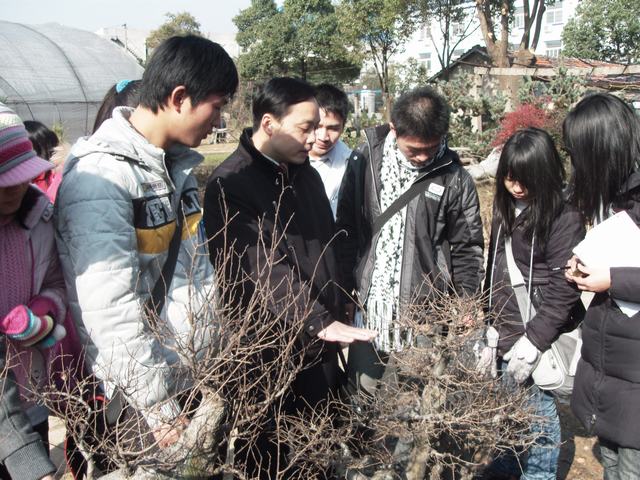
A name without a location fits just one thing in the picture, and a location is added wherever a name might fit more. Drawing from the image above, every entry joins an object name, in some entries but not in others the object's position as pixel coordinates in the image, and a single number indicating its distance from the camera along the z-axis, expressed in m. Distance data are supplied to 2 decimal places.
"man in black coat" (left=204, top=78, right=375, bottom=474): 2.25
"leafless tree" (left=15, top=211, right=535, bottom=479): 1.42
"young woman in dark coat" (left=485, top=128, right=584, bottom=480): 2.42
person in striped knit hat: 1.42
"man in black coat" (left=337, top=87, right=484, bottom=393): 2.69
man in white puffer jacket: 1.53
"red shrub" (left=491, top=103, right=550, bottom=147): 9.57
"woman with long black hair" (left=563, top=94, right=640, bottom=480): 2.00
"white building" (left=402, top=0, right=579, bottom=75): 44.44
